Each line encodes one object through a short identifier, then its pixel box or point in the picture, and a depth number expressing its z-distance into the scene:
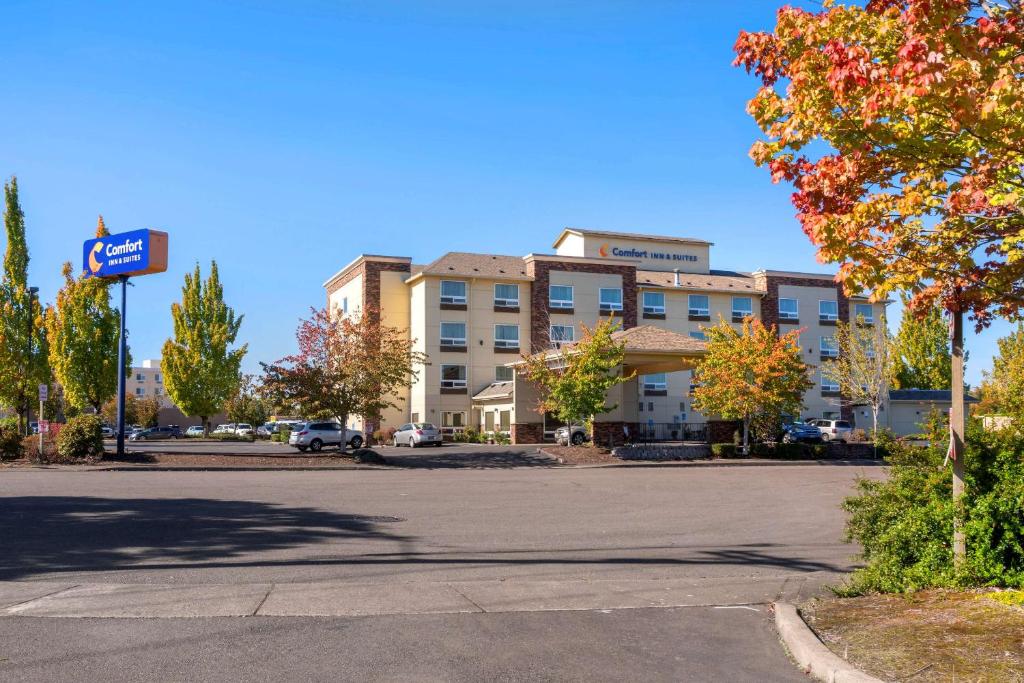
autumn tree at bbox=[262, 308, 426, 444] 34.06
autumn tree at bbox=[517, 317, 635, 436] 35.44
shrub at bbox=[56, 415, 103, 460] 29.61
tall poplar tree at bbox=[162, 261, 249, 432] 58.91
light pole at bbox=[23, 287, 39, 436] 38.91
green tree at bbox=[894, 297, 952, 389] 66.50
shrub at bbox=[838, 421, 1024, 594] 7.68
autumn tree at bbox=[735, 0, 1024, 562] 7.31
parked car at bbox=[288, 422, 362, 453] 44.88
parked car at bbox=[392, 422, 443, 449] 47.56
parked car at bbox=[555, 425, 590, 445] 41.25
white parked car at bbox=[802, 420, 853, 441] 51.98
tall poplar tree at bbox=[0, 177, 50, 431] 37.38
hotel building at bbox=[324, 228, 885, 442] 54.94
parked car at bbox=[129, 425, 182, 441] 71.94
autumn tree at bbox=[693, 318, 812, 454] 36.47
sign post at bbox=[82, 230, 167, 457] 32.22
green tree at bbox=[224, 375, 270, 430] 75.75
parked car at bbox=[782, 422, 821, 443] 48.71
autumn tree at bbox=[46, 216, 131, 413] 40.88
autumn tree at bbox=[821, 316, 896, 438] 52.44
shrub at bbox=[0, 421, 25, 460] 28.83
